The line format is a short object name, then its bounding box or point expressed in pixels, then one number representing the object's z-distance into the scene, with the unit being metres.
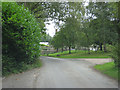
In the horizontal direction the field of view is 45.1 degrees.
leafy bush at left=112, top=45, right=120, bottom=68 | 8.36
